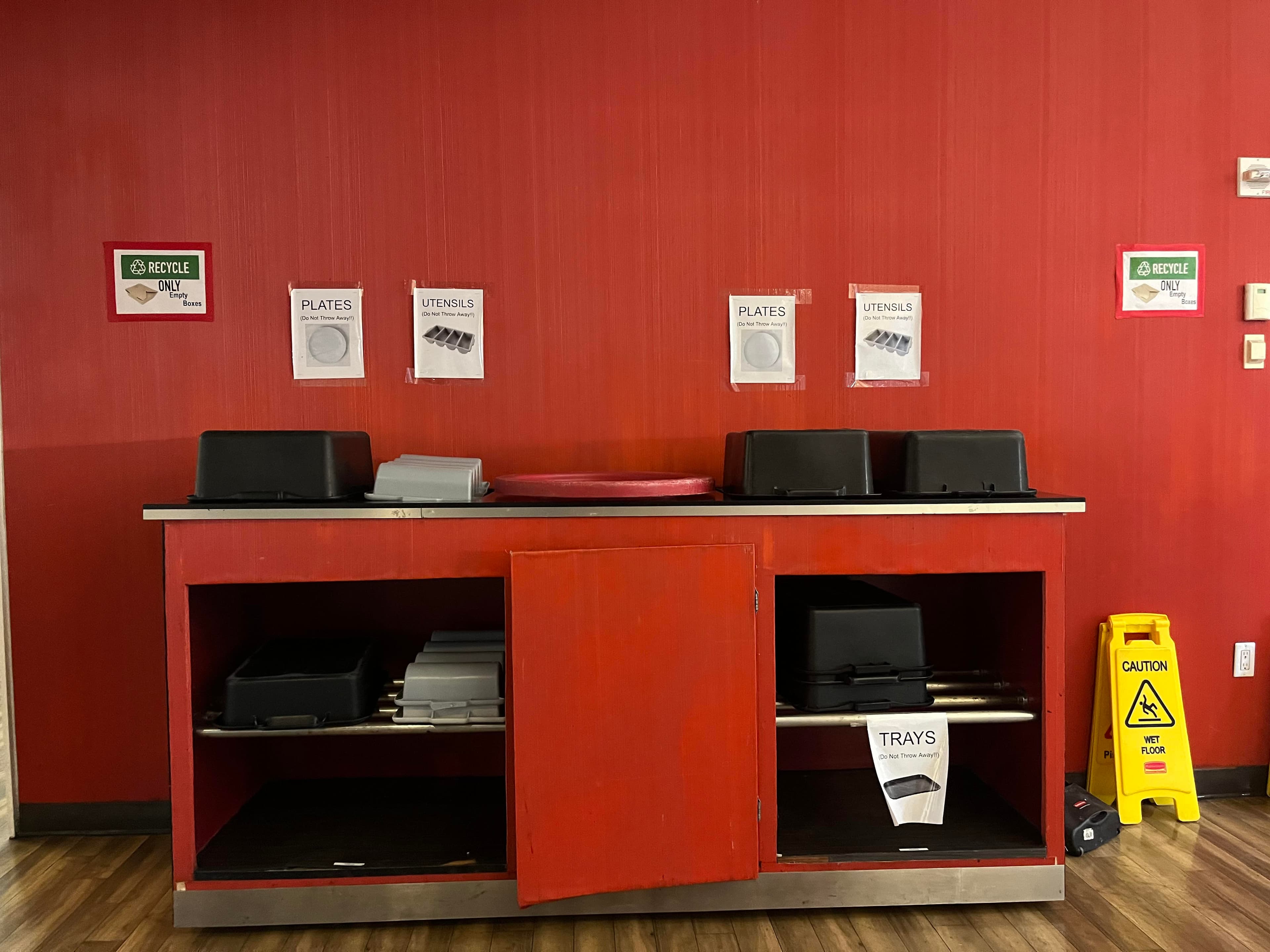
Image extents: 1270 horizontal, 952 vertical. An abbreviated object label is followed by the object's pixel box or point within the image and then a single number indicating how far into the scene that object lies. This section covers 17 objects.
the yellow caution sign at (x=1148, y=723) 2.80
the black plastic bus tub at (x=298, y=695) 2.24
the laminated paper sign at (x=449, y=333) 2.79
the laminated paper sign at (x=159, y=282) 2.73
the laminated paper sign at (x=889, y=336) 2.87
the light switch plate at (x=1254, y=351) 2.95
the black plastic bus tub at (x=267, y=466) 2.23
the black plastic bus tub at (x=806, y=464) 2.32
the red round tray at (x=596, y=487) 2.27
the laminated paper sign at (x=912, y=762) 2.28
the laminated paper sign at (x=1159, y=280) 2.91
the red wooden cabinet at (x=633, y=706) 2.14
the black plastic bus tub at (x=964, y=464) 2.33
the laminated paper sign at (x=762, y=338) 2.85
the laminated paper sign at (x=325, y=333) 2.77
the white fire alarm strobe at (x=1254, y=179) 2.91
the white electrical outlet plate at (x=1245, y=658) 3.00
